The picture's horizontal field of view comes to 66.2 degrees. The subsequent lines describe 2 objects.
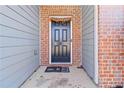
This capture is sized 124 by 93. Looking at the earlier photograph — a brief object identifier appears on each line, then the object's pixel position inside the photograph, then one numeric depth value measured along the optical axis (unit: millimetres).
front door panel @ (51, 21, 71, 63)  3556
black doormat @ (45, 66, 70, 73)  2964
